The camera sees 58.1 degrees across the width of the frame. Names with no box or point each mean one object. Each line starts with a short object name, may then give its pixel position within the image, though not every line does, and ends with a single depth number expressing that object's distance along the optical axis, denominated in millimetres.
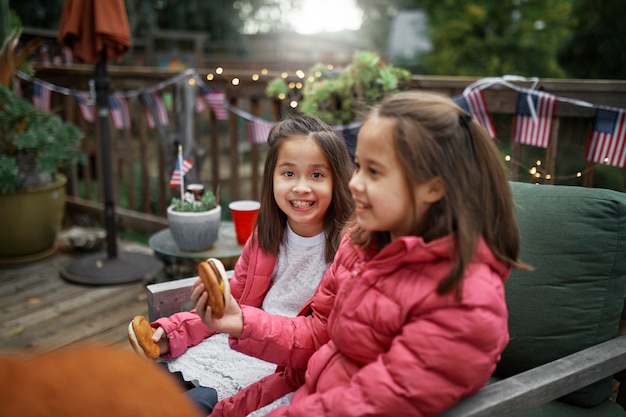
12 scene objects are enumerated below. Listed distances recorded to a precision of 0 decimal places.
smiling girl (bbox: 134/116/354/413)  1631
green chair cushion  1518
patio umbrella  3600
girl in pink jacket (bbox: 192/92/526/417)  1024
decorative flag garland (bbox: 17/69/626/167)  2641
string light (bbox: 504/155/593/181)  2196
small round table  2664
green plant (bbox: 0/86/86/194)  3879
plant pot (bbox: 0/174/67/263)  4008
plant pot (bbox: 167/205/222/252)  2625
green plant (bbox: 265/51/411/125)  3158
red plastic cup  2666
